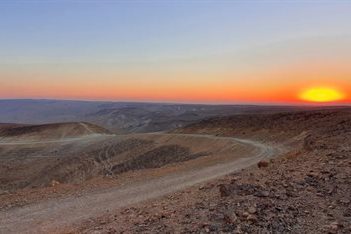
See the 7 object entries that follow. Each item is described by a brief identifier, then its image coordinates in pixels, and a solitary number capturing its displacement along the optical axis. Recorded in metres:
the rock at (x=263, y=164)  17.28
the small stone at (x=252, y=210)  8.45
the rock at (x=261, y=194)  9.71
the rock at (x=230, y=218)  8.24
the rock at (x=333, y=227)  7.68
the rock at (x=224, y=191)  10.24
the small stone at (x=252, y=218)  8.15
